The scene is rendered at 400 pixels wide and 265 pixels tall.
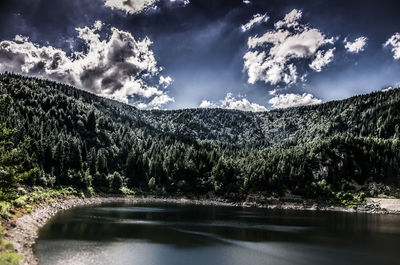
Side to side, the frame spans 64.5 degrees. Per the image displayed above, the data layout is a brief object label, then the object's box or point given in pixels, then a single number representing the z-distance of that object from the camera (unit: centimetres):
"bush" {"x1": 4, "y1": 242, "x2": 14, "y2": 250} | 3338
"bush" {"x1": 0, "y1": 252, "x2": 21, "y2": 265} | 2662
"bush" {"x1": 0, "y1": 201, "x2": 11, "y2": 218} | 4678
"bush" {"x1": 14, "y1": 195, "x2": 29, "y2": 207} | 5921
